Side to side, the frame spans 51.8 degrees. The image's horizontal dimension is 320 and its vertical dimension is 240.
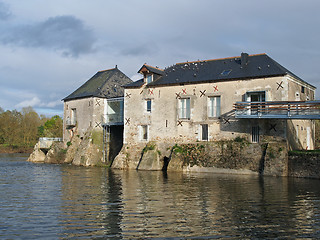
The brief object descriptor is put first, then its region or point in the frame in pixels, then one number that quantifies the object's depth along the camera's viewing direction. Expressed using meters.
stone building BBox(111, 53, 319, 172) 22.83
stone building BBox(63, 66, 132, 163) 32.97
